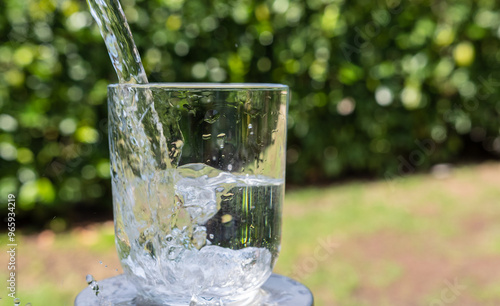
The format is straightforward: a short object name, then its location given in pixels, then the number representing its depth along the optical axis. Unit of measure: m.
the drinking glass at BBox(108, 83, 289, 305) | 0.38
